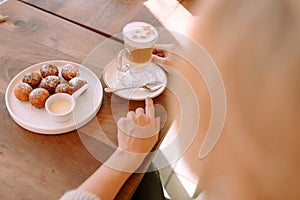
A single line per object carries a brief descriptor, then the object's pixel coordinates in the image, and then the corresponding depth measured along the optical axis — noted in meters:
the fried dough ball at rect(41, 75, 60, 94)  0.98
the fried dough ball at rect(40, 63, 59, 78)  1.01
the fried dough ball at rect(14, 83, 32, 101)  0.96
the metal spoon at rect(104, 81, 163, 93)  1.02
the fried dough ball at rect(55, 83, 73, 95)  0.97
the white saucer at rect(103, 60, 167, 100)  1.02
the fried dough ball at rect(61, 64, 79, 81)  1.02
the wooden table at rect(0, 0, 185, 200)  0.83
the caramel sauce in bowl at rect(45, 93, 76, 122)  0.92
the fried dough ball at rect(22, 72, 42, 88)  0.99
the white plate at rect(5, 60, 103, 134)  0.91
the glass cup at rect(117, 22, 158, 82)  1.05
